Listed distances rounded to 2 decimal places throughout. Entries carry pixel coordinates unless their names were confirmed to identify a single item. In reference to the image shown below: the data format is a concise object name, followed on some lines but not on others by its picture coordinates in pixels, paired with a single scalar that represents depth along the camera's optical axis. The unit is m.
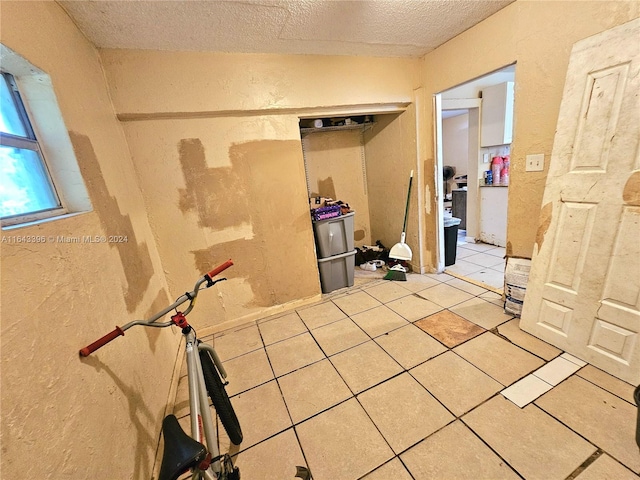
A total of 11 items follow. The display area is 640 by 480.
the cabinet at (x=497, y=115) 3.17
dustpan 2.95
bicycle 0.77
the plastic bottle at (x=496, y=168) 3.39
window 0.89
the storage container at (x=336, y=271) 2.77
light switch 1.79
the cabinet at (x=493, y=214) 3.41
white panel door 1.30
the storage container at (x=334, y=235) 2.65
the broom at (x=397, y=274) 2.91
